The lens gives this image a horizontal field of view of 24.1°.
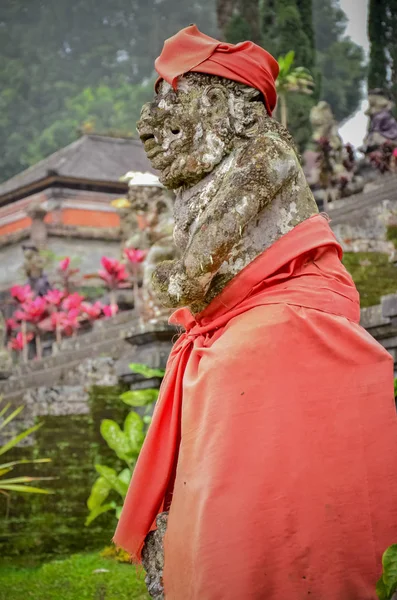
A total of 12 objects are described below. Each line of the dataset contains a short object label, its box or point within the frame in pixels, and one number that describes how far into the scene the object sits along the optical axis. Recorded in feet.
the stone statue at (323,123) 58.70
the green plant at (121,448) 17.85
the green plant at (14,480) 15.93
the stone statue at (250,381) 7.72
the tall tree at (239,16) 60.70
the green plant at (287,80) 43.57
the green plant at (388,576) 7.63
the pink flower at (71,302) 52.70
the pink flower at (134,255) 45.50
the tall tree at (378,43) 68.18
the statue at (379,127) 53.47
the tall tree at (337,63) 116.26
